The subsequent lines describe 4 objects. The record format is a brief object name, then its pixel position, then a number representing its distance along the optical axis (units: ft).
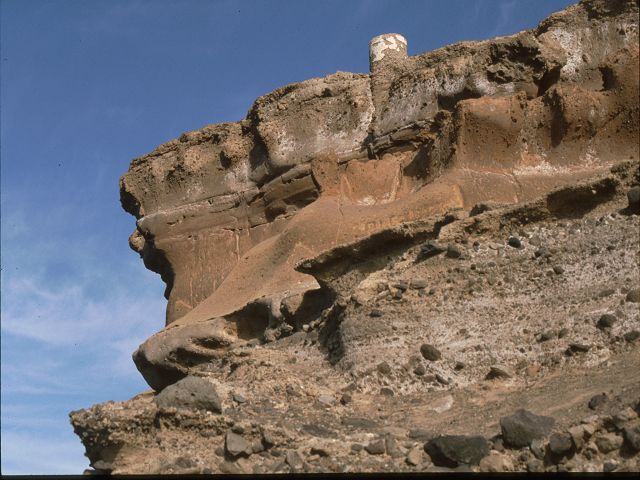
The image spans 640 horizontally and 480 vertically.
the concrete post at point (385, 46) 65.62
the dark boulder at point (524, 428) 26.35
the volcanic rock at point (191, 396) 30.22
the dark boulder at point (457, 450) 26.30
